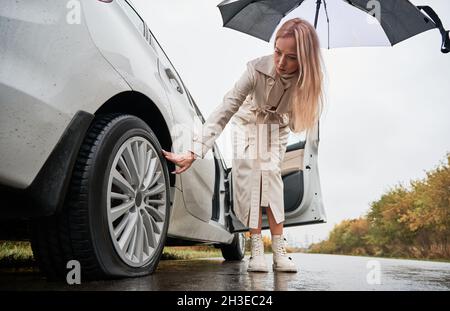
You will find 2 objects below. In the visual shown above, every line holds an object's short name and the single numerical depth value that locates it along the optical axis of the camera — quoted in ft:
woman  8.83
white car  5.12
